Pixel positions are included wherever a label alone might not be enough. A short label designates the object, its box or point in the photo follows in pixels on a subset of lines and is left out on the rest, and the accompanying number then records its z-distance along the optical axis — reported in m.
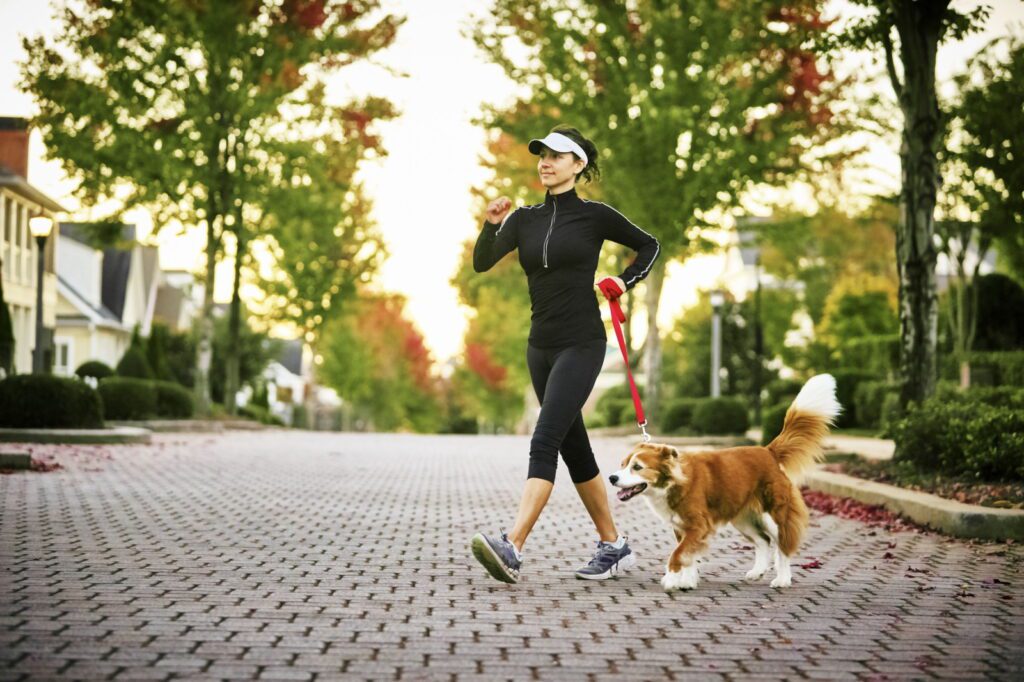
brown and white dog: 6.35
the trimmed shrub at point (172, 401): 28.39
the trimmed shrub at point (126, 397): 26.45
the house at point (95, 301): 47.97
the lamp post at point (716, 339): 27.48
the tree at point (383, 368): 59.69
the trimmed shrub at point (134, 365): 30.23
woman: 6.59
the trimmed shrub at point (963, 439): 10.41
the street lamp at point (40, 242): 22.09
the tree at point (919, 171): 13.98
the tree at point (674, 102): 24.50
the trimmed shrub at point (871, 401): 26.97
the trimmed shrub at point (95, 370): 31.65
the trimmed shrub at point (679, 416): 26.38
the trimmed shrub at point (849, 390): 29.02
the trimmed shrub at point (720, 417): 24.80
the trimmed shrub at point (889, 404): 22.24
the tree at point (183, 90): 27.69
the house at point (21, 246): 35.44
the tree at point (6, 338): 25.48
